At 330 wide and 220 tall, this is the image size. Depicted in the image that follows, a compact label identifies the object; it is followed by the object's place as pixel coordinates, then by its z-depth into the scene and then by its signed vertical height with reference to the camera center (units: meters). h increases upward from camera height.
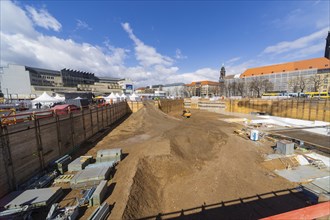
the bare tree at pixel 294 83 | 72.71 +4.74
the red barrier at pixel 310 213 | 1.96 -1.77
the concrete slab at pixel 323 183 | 9.68 -6.75
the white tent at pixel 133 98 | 47.21 -0.61
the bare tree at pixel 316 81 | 65.12 +5.43
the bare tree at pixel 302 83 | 68.42 +4.54
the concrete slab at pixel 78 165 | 9.00 -4.36
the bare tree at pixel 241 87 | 85.92 +4.11
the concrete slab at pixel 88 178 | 7.26 -4.31
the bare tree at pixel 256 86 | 77.44 +4.13
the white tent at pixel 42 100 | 25.67 -0.30
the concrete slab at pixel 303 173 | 10.99 -6.81
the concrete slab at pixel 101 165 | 9.12 -4.54
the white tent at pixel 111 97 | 44.04 -0.39
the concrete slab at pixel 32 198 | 5.54 -4.17
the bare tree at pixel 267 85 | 77.86 +4.44
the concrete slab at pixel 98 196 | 6.16 -4.44
